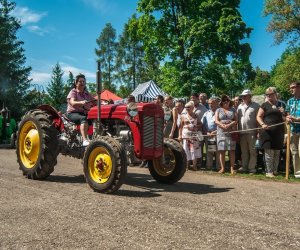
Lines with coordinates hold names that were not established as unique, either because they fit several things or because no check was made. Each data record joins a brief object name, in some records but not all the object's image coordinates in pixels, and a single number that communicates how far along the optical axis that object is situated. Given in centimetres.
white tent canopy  2058
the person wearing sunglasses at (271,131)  843
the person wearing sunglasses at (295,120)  826
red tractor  605
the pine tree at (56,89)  4653
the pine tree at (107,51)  5238
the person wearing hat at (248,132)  909
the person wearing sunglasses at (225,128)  911
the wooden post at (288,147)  794
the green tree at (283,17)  3522
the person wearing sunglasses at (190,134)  951
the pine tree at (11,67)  2531
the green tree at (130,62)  5162
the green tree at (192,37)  2448
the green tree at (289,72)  3930
